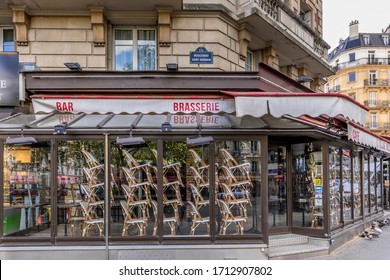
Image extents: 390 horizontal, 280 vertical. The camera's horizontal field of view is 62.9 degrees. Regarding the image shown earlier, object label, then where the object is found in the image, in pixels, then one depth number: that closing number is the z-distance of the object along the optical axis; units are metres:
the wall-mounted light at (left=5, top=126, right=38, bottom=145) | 7.16
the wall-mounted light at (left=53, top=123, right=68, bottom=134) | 7.40
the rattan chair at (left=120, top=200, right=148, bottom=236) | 7.79
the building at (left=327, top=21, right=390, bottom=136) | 46.56
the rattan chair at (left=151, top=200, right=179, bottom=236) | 7.73
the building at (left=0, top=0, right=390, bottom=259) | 7.47
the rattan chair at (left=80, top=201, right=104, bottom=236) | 7.77
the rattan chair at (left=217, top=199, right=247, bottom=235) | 7.78
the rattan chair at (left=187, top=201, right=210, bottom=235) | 7.74
